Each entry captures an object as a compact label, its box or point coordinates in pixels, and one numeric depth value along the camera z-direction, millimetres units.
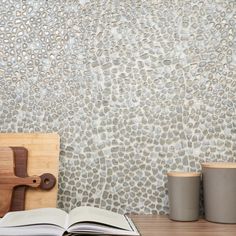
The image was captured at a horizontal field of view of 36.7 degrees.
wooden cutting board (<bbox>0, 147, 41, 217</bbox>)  1197
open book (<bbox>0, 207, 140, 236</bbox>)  956
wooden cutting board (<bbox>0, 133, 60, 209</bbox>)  1230
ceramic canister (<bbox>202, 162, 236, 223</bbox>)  1137
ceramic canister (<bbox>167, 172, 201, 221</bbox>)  1172
